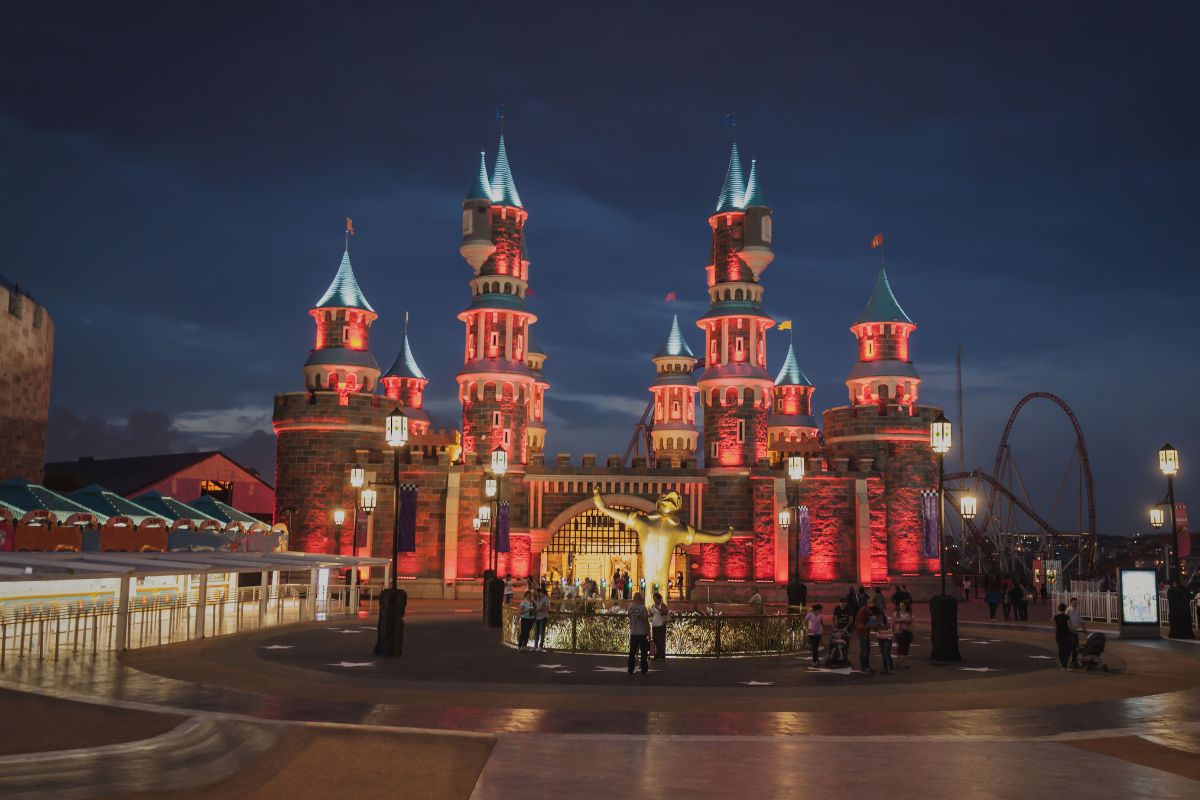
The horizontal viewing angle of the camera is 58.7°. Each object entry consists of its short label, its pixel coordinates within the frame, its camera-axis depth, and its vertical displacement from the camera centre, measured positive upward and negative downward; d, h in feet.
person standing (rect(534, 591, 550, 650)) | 81.35 -5.62
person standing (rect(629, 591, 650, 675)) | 65.41 -5.15
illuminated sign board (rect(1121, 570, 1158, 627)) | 96.78 -4.20
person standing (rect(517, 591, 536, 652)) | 81.30 -5.70
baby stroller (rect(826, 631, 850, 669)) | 71.41 -6.88
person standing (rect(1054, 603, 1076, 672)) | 70.64 -5.61
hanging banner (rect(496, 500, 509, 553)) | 167.81 +1.75
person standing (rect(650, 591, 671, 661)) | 73.82 -5.69
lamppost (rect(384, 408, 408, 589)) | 83.04 +8.70
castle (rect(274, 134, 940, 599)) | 175.83 +13.11
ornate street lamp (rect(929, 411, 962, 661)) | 74.67 -5.43
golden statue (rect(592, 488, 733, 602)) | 88.74 +0.59
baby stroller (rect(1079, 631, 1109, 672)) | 69.31 -6.52
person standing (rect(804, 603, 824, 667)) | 73.31 -5.57
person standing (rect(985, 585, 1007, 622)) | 130.72 -5.88
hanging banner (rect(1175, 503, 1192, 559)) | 104.99 +3.49
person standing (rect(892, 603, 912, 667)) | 73.31 -5.60
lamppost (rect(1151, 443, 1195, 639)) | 95.55 -3.91
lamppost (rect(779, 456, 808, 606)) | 114.17 -3.16
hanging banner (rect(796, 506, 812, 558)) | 176.92 +2.38
